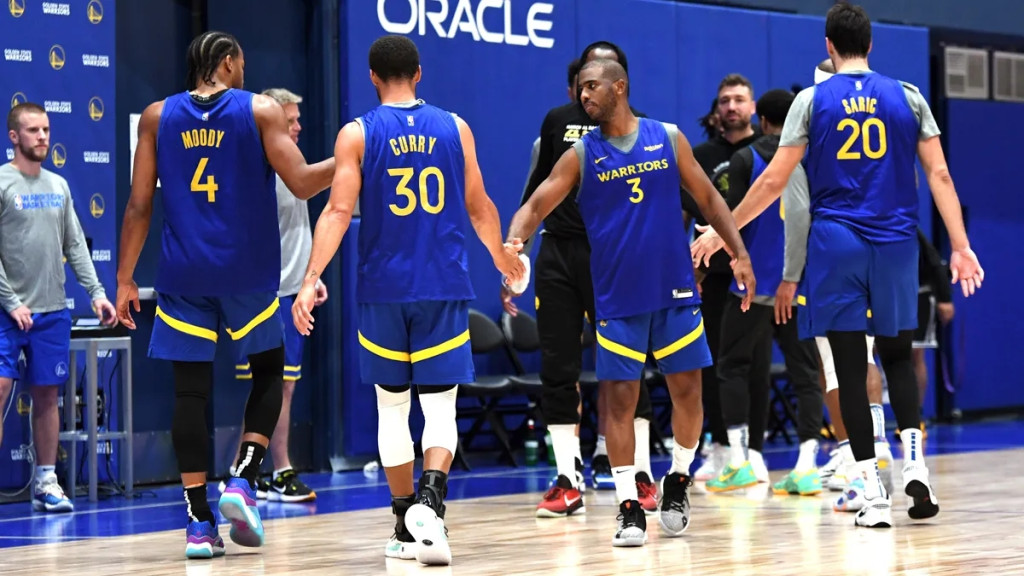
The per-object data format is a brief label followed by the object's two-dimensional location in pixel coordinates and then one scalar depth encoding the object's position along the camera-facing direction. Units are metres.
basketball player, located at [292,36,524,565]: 10.91
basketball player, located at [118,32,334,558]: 11.46
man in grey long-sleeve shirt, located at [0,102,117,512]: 15.81
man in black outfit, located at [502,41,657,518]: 14.44
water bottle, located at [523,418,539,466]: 19.92
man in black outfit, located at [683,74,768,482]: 16.27
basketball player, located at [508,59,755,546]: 11.78
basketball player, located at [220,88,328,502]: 16.22
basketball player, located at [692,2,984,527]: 12.24
